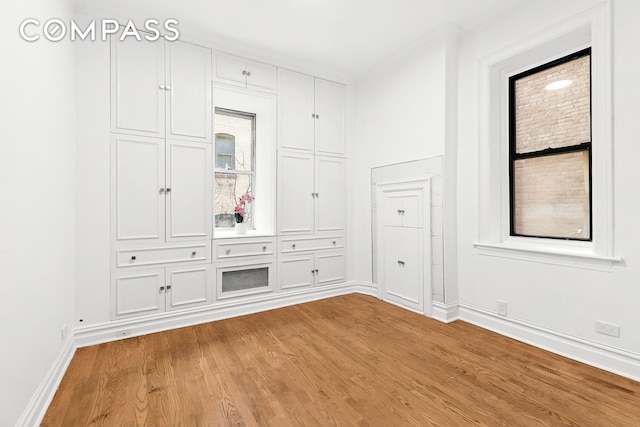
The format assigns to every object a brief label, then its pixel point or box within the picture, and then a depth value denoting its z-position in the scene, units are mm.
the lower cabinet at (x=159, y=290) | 2852
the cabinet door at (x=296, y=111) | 3795
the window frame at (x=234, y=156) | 3908
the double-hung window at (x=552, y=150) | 2566
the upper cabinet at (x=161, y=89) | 2867
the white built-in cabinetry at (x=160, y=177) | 2859
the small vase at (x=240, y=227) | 3723
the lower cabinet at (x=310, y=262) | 3812
